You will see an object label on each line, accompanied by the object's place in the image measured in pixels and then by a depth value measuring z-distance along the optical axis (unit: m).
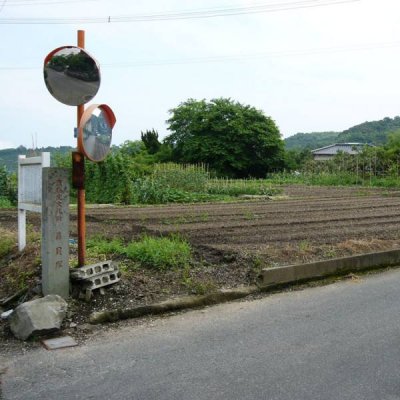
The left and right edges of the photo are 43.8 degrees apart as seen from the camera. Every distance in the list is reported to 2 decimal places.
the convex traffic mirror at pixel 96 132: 5.05
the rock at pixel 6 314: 4.92
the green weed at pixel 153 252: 6.21
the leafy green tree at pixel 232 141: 52.53
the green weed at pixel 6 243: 7.05
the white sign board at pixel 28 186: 5.74
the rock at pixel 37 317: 4.45
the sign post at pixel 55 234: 4.99
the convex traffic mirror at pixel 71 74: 5.00
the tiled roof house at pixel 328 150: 72.10
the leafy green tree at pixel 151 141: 62.19
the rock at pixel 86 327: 4.66
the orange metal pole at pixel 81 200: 5.29
